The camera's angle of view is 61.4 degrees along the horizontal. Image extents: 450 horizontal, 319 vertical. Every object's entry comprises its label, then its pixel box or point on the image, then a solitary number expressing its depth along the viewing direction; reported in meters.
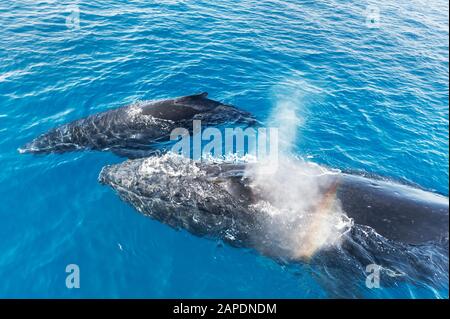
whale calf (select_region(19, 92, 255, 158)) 15.73
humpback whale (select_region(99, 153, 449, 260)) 9.52
